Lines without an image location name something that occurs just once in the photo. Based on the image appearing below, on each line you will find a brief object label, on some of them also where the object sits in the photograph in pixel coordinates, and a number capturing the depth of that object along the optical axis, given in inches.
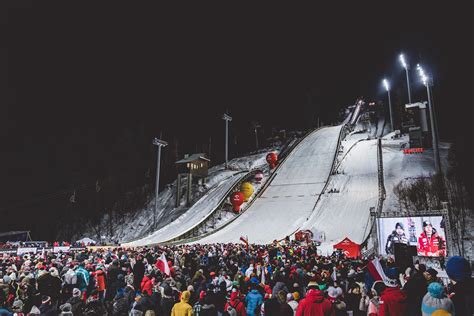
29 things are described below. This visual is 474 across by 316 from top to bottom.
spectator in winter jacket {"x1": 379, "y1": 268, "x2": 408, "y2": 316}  186.9
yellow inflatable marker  1628.9
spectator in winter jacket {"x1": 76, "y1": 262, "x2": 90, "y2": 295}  389.1
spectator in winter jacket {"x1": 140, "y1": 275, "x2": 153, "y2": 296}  318.4
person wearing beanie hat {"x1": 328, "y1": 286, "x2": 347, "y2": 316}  234.1
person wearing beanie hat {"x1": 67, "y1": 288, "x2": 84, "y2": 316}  245.7
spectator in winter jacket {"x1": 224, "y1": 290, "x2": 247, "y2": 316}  247.1
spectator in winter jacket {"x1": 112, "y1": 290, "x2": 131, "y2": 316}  261.6
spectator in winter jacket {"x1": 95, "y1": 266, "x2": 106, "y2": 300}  390.6
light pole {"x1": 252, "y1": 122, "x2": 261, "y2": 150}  2700.5
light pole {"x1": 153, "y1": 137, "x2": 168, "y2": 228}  1572.1
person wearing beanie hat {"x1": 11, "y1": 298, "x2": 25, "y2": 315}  264.7
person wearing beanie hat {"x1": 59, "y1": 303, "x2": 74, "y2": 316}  220.4
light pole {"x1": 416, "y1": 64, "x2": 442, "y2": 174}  1033.2
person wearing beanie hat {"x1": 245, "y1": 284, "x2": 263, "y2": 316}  263.3
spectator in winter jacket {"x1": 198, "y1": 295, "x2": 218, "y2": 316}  226.8
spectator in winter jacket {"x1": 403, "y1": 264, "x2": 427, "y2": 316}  210.4
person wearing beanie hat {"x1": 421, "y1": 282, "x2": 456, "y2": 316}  166.2
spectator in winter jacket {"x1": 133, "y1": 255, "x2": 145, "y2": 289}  402.9
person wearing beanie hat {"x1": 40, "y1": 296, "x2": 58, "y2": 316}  235.5
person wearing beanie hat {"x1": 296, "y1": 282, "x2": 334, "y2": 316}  192.5
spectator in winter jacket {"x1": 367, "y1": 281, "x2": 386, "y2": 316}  228.2
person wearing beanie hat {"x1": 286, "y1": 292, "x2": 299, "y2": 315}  252.8
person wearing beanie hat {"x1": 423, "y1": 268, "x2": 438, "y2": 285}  267.2
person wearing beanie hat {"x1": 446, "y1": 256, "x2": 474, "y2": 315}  167.5
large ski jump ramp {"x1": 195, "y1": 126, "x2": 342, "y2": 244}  1259.2
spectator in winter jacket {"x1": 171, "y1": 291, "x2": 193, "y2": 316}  221.5
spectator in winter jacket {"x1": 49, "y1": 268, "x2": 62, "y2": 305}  340.8
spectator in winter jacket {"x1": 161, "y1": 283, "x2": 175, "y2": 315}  264.8
